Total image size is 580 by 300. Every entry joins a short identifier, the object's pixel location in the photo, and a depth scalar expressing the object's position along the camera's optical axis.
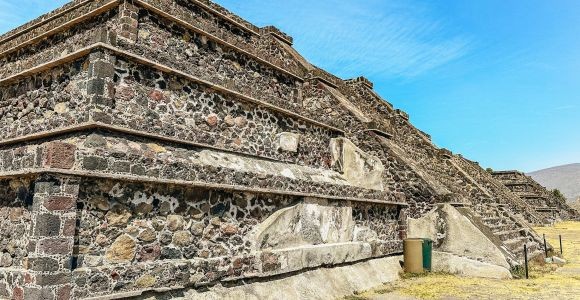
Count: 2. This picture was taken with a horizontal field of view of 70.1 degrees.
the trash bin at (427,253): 12.06
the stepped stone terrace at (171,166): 5.71
